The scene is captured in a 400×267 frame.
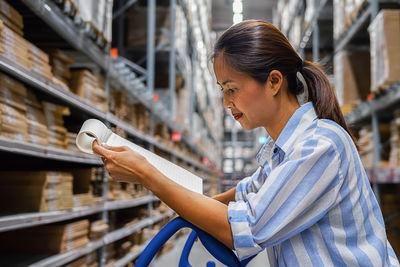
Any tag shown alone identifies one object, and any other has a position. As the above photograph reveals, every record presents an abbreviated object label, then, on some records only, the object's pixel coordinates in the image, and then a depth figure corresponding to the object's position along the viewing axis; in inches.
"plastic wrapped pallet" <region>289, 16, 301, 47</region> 366.1
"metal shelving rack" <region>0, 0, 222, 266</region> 87.5
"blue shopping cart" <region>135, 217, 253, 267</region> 44.4
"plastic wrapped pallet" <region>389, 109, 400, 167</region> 162.9
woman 43.7
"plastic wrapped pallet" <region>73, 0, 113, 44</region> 121.3
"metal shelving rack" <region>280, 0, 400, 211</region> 161.9
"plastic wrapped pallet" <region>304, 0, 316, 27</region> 294.3
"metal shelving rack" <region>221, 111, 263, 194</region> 1113.8
